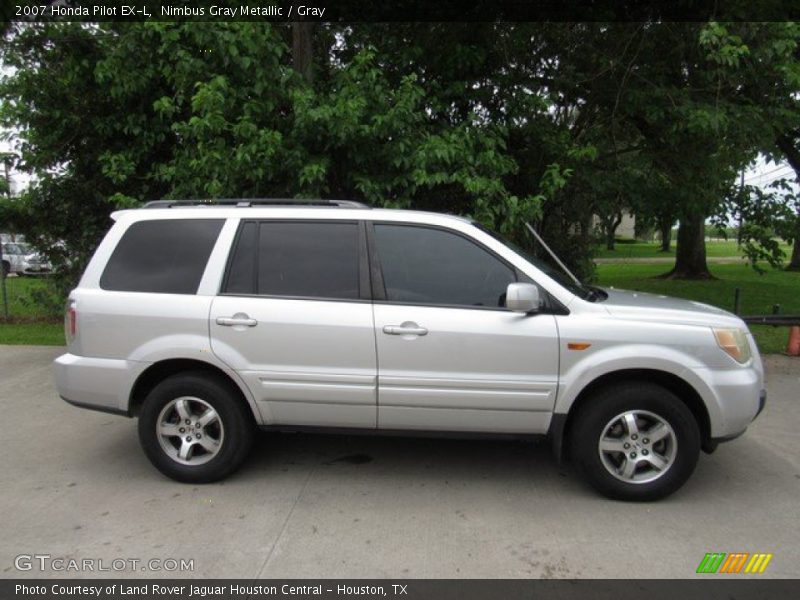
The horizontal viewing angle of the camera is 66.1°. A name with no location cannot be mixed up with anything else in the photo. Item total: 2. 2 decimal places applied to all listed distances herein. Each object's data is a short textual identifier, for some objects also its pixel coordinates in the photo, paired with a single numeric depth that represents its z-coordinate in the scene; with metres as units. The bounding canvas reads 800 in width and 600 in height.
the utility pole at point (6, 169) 8.84
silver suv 3.87
